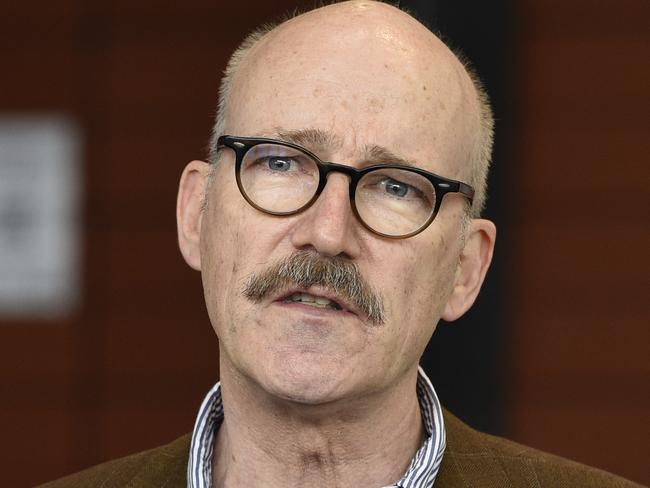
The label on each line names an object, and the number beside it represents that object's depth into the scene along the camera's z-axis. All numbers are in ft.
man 14.94
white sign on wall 38.50
